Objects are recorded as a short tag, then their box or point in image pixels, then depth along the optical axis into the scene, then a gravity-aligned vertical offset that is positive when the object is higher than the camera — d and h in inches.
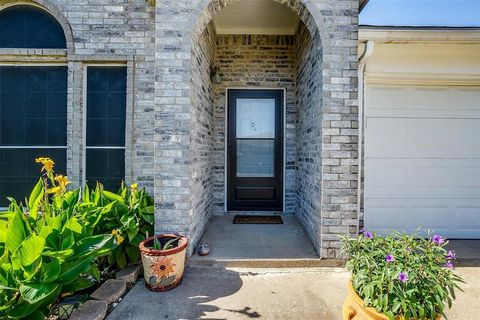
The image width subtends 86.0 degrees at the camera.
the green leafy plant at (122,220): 104.8 -28.0
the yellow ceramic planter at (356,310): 65.3 -40.6
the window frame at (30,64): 152.8 +52.9
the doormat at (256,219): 167.5 -43.1
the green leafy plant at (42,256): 67.6 -29.7
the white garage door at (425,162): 144.2 -2.8
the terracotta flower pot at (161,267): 95.6 -42.6
